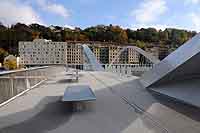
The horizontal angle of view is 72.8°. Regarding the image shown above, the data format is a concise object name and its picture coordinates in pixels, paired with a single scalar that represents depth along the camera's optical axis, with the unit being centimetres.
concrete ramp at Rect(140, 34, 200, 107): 378
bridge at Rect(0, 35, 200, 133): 227
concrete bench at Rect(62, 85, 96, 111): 298
